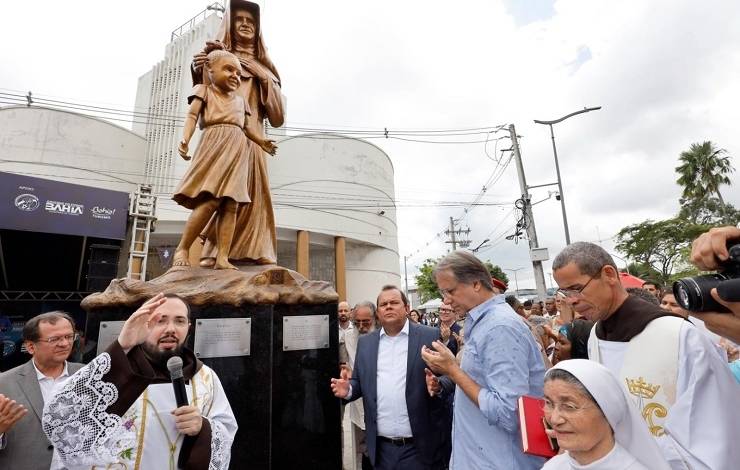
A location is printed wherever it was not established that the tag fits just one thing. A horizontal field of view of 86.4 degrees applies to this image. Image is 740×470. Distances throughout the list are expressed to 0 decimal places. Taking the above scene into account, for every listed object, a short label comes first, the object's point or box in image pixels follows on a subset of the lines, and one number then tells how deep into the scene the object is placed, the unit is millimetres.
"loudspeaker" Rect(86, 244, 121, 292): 10719
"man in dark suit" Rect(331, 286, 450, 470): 2516
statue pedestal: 2857
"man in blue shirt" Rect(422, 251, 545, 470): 1790
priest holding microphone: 1451
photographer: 1219
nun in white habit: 1298
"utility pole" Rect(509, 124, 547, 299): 11281
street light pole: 12031
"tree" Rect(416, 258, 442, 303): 39250
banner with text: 10398
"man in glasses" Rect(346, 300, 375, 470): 4082
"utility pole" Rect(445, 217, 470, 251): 34969
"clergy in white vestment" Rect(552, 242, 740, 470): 1411
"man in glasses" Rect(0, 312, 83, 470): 2070
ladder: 12318
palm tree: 26891
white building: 21531
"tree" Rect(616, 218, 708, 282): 26344
